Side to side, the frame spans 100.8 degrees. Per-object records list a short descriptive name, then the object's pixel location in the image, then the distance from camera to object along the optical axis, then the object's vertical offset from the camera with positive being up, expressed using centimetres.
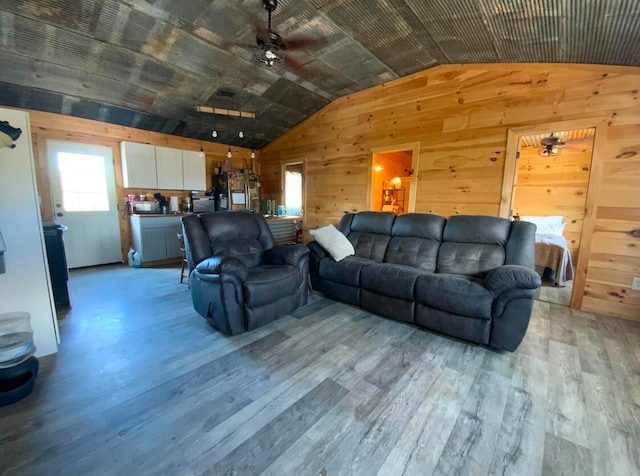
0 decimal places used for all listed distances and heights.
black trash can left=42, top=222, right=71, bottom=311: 262 -63
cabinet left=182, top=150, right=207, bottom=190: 497 +58
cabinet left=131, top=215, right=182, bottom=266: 432 -60
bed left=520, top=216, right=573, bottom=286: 374 -79
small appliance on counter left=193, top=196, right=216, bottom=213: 512 -6
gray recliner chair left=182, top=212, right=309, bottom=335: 220 -63
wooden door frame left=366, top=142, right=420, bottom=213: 386 +67
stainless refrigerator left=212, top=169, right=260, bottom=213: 543 +23
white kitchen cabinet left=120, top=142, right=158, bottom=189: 432 +59
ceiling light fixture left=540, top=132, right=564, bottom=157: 406 +96
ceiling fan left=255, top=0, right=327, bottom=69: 223 +166
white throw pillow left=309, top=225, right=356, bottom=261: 305 -47
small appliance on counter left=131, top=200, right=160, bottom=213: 445 -11
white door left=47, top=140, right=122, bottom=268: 395 +0
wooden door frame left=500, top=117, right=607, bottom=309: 266 +36
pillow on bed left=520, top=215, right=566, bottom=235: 448 -34
